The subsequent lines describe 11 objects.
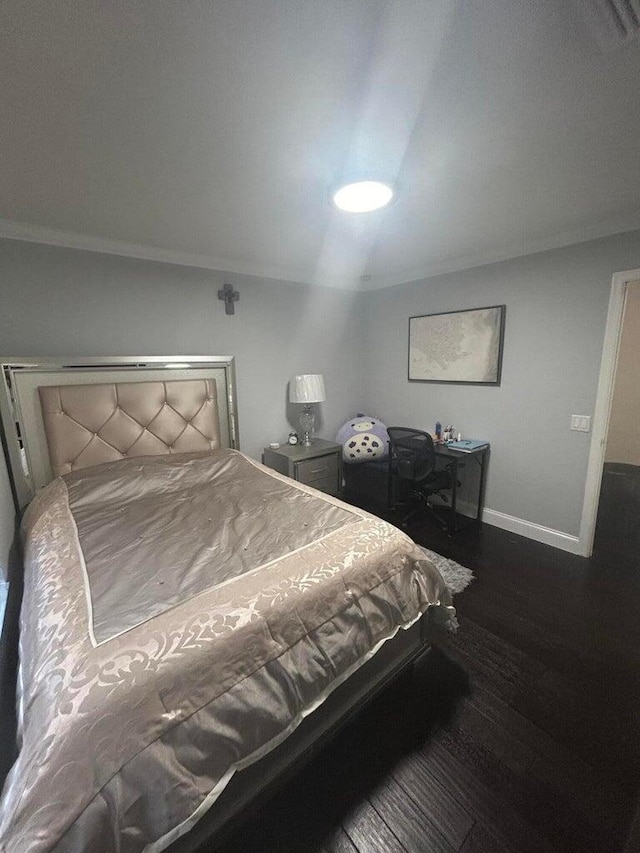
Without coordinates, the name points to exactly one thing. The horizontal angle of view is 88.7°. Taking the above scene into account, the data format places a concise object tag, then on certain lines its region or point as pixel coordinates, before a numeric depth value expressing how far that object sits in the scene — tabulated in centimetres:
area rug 221
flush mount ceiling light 154
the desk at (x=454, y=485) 280
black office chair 276
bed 73
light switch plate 237
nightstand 297
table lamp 315
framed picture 278
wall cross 279
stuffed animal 336
